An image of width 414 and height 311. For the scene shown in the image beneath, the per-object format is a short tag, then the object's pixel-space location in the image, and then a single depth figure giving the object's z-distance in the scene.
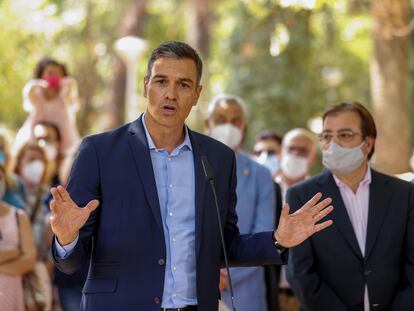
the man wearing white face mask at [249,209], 11.25
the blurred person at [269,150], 15.76
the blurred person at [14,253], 11.14
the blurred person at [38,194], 13.25
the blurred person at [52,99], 16.76
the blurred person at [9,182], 12.50
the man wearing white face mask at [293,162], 14.14
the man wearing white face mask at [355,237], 9.53
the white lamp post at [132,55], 30.36
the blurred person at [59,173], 12.22
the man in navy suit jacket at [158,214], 7.16
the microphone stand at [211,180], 7.37
